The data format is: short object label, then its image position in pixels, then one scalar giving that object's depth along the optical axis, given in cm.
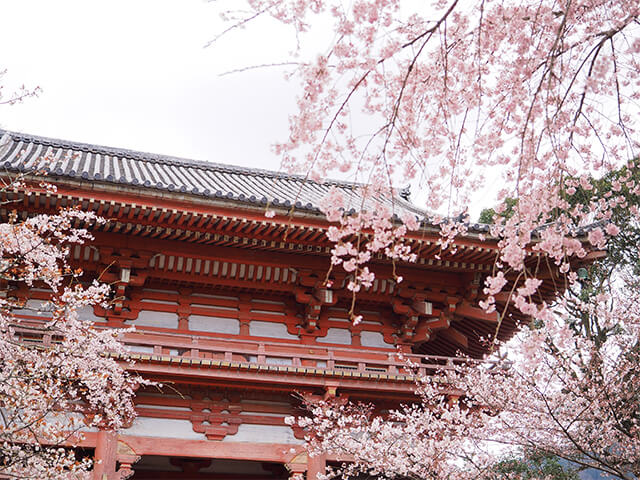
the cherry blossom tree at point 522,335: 398
